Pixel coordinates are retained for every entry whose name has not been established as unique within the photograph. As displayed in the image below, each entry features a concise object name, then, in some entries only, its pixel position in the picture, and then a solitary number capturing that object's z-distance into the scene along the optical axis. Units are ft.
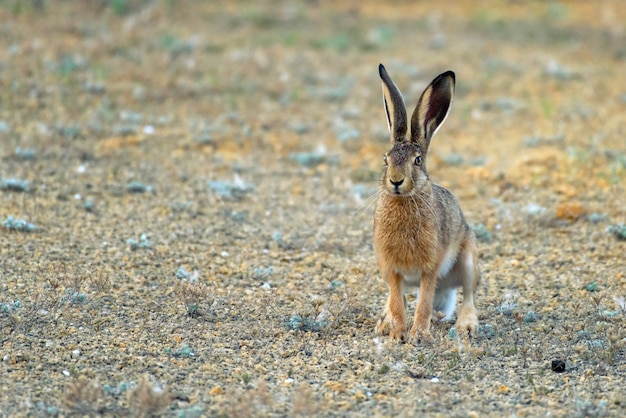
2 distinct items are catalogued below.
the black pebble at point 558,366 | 38.73
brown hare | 42.29
